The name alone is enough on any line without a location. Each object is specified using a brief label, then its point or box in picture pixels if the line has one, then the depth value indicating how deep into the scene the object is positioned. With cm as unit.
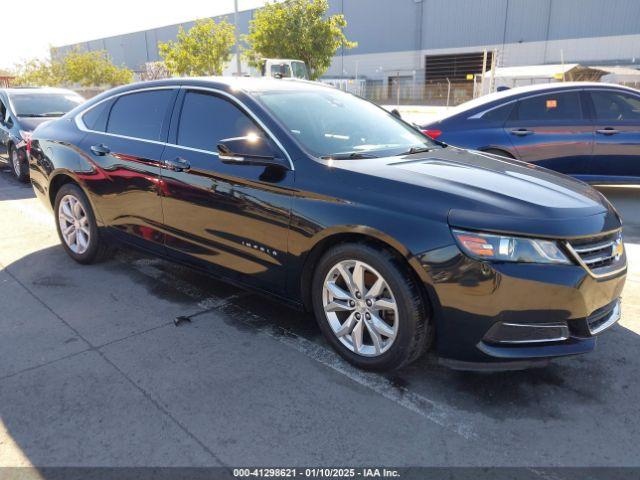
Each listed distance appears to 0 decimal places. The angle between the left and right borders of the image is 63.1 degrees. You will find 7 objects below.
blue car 686
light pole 2205
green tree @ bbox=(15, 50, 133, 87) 3516
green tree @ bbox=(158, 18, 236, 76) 2811
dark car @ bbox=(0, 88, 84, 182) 916
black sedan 255
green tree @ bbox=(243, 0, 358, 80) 2712
